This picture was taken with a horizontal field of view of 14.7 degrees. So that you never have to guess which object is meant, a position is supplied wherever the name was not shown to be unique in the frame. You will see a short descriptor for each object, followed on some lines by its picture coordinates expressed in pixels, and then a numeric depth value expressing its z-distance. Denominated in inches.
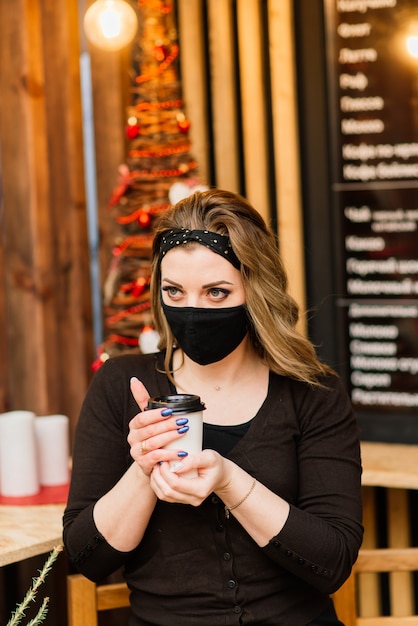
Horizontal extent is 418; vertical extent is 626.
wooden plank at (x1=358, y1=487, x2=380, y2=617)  214.9
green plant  77.3
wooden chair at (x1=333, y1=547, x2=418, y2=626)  146.7
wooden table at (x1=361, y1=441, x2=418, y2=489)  178.7
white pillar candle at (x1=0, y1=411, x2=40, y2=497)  160.7
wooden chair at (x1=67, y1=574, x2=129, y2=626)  139.0
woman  125.9
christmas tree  193.9
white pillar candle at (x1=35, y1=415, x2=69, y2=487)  165.9
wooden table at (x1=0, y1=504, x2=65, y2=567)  133.7
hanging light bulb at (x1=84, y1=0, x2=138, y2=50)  193.7
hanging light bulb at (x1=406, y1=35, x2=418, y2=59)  199.9
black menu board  203.0
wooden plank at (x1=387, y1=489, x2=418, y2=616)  205.9
